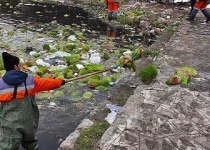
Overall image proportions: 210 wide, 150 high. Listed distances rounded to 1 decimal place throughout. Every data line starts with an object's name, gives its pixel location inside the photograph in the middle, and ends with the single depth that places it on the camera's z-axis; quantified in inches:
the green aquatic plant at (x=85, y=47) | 332.1
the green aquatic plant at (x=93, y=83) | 254.7
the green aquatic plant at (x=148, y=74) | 225.6
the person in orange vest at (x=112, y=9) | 472.1
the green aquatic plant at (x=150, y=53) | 299.0
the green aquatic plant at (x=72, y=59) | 292.0
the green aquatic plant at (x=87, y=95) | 240.1
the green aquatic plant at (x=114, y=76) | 269.3
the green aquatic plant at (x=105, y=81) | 256.7
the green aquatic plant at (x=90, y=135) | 158.6
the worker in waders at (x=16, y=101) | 141.2
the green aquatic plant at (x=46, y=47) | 328.5
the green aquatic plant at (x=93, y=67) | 266.8
